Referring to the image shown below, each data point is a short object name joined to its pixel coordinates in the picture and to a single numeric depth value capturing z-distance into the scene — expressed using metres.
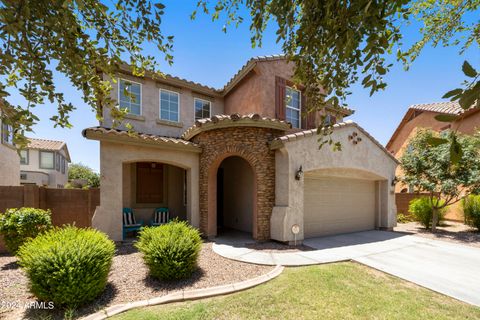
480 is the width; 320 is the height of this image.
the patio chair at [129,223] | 10.00
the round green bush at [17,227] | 6.84
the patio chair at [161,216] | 11.27
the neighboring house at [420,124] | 16.33
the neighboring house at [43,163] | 26.06
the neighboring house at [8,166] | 13.05
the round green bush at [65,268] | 4.34
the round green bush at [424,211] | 13.38
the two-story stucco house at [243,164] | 9.03
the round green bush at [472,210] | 12.80
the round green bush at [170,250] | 5.52
